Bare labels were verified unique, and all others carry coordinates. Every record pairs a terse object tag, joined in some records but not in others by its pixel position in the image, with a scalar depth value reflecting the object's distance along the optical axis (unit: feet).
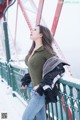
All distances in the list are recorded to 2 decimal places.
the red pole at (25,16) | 25.98
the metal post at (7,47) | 17.06
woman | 7.59
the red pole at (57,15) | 17.86
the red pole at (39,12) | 22.09
